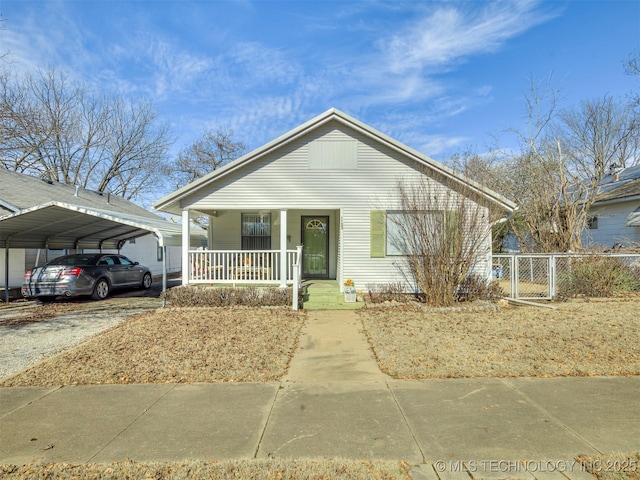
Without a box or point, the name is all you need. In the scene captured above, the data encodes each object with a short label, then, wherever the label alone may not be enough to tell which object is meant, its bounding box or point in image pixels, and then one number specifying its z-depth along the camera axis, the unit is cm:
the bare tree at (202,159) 3312
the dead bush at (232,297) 899
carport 937
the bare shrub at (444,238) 853
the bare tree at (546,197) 1228
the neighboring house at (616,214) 1476
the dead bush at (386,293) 951
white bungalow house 1011
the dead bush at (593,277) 997
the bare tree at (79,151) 1899
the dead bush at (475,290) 916
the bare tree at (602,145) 2063
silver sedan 968
